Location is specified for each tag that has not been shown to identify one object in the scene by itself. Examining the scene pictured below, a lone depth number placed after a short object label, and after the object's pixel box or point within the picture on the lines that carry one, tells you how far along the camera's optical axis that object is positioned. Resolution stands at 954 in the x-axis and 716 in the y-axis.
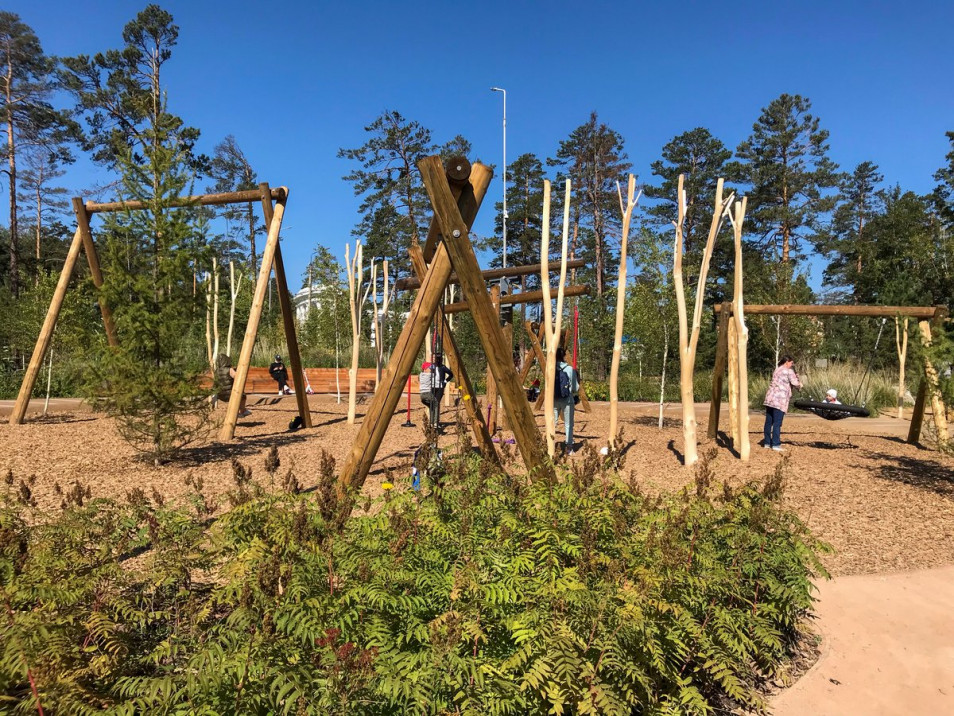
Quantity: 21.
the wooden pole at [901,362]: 14.36
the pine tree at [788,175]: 33.62
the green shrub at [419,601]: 1.88
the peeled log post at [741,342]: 7.36
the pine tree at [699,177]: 34.84
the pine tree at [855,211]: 44.56
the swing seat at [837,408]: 9.23
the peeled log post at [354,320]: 11.51
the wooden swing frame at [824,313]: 8.86
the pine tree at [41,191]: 27.54
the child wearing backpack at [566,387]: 8.31
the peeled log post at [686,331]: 7.04
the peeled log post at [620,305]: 7.06
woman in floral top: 8.93
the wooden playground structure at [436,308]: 4.37
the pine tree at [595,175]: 35.03
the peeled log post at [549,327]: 6.71
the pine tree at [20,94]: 23.41
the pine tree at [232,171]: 36.44
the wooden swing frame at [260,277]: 8.49
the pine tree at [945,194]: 32.56
